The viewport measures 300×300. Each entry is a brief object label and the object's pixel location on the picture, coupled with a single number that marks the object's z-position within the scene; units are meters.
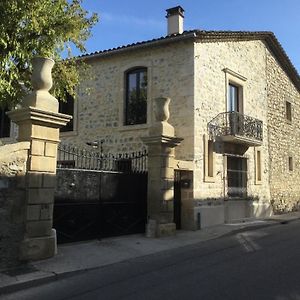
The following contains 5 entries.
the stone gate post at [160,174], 9.55
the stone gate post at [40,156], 6.55
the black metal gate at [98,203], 8.10
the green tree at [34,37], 7.65
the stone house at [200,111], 11.74
